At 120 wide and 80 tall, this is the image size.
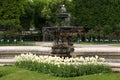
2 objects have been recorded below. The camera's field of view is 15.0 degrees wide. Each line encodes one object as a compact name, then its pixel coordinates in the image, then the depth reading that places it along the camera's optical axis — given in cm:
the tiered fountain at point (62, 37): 2114
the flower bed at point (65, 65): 1536
